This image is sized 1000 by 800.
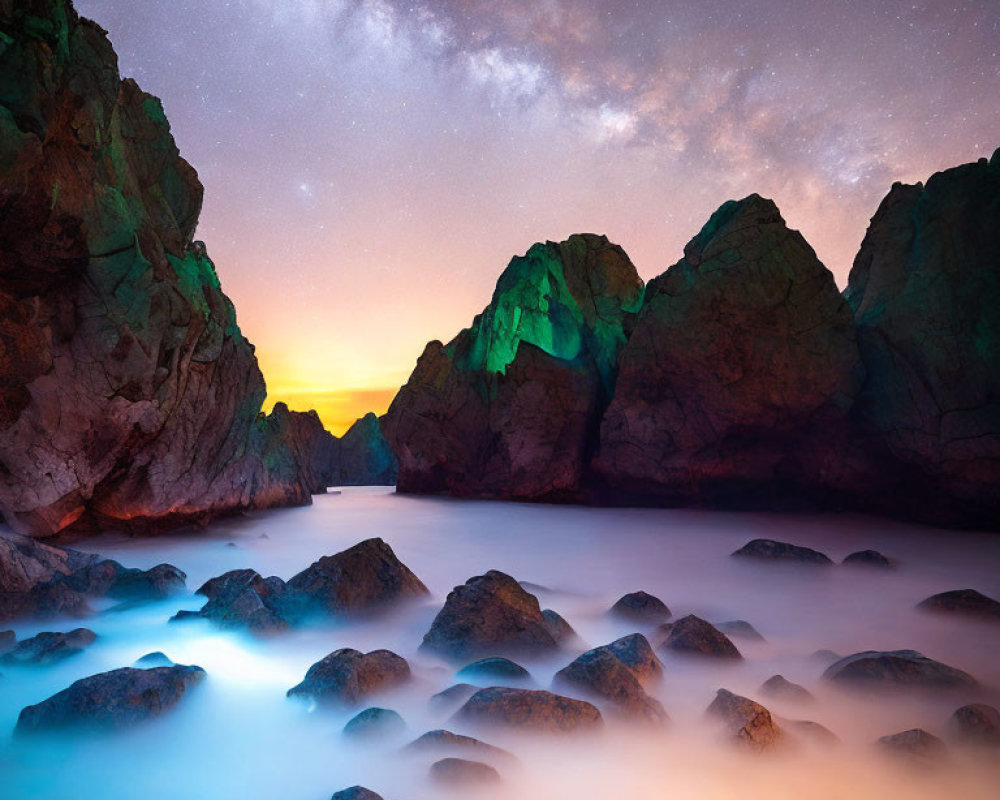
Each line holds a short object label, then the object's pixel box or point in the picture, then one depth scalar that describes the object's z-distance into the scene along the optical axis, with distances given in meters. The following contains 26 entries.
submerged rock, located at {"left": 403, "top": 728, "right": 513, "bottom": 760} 2.18
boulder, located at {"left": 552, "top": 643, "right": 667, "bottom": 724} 2.54
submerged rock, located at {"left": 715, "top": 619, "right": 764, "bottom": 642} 3.73
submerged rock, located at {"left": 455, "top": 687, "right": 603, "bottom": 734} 2.37
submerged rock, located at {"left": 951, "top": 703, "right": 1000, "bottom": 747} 2.32
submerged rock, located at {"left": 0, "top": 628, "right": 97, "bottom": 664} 3.02
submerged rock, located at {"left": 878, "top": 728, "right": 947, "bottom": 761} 2.23
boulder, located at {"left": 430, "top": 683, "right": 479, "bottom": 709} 2.61
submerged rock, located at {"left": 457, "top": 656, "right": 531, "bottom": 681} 2.86
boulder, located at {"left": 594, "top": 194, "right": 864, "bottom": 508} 9.27
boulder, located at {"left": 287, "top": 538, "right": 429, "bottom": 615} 3.94
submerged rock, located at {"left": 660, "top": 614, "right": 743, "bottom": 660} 3.27
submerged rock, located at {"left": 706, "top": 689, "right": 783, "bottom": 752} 2.29
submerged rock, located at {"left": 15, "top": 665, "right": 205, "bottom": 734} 2.32
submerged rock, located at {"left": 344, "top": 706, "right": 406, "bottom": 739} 2.34
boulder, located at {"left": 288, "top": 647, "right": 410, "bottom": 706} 2.63
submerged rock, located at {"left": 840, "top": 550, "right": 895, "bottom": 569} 5.68
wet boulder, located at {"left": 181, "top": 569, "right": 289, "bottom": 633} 3.60
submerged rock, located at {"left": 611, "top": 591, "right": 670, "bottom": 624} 4.01
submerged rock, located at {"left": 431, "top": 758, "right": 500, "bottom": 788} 2.02
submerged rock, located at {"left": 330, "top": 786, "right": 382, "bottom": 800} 1.82
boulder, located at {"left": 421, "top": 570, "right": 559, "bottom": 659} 3.25
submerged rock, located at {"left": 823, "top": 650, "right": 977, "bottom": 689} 2.82
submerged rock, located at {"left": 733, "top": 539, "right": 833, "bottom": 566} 5.80
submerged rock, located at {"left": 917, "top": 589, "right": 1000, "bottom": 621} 3.92
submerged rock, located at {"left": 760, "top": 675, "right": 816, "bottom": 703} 2.77
